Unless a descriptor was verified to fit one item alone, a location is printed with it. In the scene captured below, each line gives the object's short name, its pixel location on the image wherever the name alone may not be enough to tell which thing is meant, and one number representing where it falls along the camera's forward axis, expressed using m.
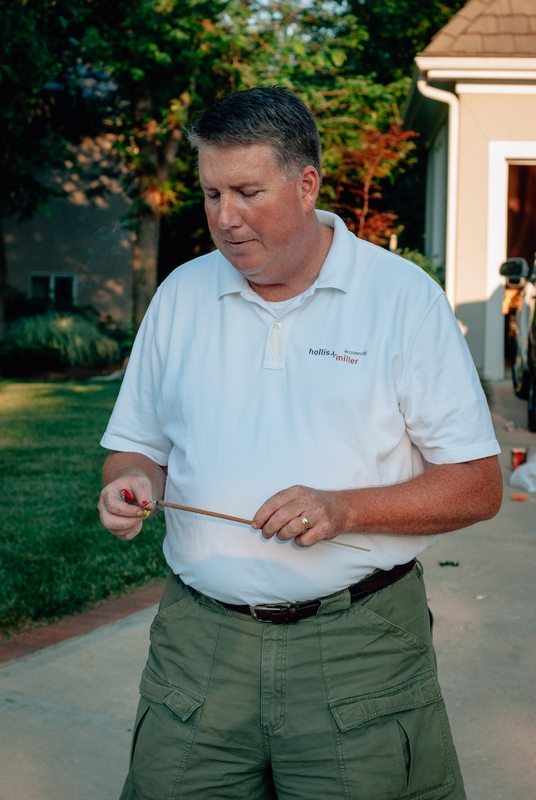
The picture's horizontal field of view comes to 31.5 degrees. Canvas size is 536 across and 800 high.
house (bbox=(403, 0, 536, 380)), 11.96
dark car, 8.77
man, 1.90
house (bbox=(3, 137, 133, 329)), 25.61
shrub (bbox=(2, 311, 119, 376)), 17.46
